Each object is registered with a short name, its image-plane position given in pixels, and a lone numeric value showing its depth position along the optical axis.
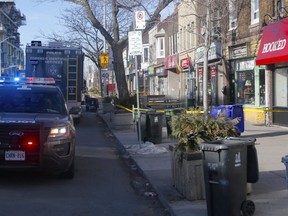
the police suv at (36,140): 8.41
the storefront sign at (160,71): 43.83
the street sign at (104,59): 32.22
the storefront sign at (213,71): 27.05
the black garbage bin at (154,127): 14.77
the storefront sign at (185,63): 32.81
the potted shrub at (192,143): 7.24
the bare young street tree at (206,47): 18.60
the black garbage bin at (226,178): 5.77
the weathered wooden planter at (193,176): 7.21
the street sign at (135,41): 13.06
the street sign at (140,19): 12.67
